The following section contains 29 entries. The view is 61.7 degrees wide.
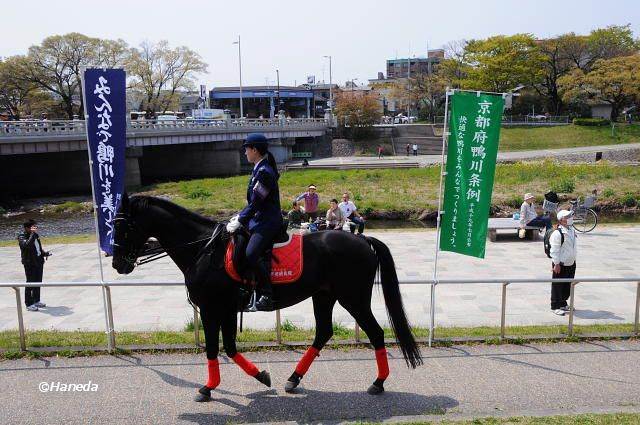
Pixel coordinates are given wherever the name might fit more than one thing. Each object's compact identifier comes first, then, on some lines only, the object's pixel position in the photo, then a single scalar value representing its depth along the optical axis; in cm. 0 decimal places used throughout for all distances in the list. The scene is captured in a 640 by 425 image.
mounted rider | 596
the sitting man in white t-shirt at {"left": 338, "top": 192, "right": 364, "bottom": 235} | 1616
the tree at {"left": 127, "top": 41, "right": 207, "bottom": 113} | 6278
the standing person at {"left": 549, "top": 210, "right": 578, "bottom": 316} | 941
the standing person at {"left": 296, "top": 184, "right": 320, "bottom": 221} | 1733
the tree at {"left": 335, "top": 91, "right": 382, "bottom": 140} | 6294
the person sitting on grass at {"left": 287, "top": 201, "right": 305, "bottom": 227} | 1697
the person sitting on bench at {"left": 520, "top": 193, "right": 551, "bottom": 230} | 1688
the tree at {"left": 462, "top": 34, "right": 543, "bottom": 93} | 6094
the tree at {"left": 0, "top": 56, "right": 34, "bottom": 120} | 5256
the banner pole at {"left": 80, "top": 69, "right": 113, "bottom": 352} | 746
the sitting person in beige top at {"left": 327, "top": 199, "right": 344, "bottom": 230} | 1564
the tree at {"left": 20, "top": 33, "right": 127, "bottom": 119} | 5344
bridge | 3431
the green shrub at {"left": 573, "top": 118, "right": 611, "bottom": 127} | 5841
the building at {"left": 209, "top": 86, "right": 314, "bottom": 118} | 10100
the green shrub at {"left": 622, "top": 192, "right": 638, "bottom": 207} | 2672
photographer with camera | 1077
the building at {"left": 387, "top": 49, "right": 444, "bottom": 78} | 11293
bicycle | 1862
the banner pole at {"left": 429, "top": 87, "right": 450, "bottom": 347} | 747
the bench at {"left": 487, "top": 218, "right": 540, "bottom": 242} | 1708
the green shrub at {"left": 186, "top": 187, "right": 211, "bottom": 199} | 3298
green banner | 737
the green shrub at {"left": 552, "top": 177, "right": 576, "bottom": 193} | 2927
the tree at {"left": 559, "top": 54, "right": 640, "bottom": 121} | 5525
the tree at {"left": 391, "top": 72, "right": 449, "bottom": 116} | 7178
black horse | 612
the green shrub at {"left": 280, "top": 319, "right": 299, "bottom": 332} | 885
